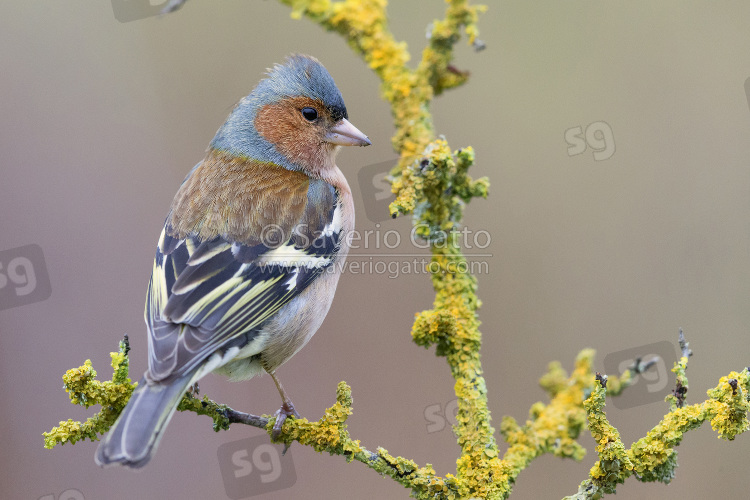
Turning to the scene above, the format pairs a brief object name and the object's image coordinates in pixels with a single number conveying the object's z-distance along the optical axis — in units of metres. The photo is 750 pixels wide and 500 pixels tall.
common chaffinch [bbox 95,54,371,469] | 4.85
